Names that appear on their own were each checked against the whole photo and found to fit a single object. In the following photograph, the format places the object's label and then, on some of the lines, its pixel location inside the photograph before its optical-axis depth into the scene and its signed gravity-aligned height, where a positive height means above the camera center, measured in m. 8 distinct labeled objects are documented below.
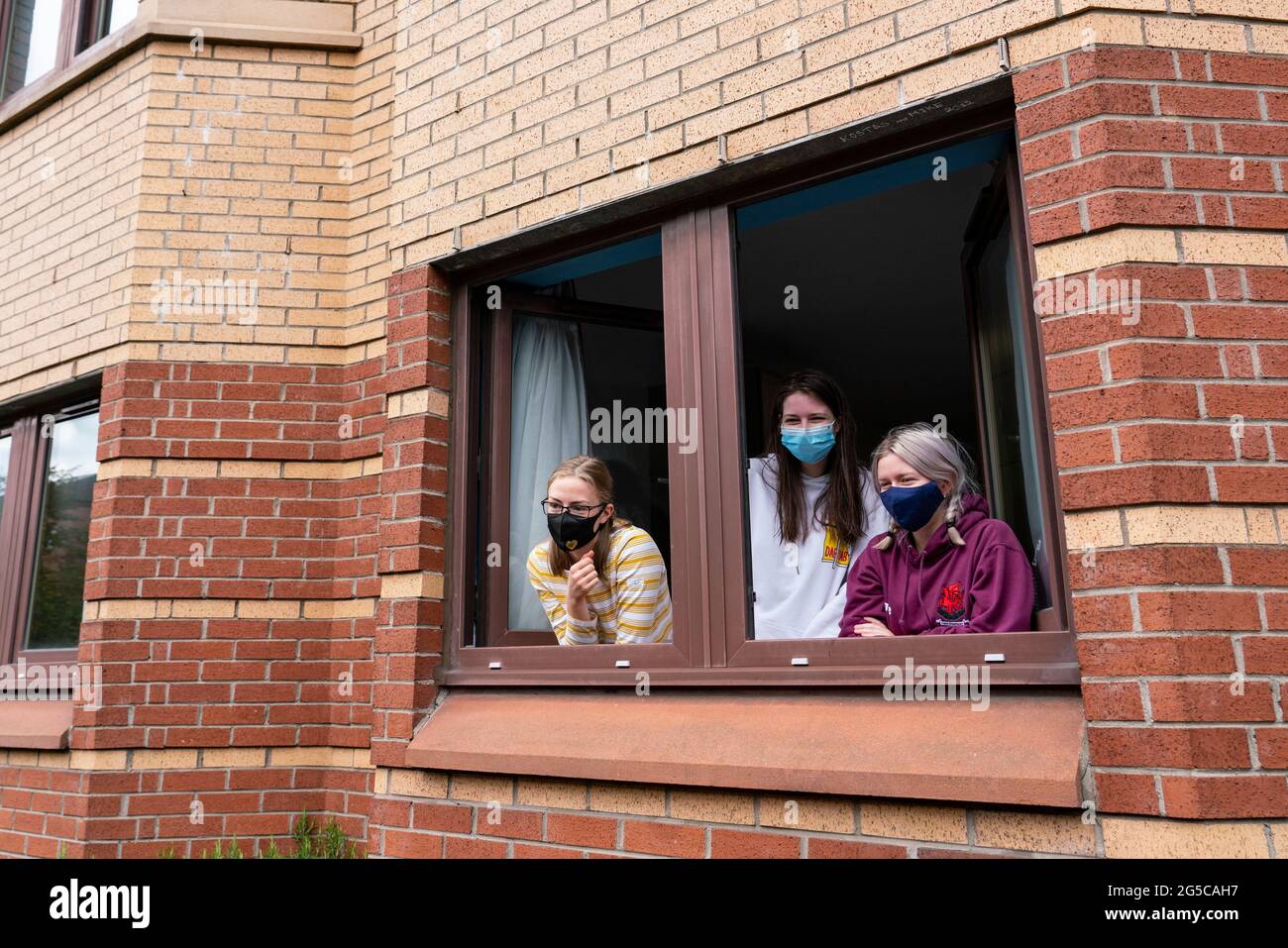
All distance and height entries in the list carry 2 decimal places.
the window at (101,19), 5.17 +3.57
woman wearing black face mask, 3.19 +0.28
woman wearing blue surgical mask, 3.02 +0.44
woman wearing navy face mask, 2.60 +0.25
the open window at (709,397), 2.70 +0.90
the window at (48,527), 4.56 +0.68
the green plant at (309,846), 3.73 -0.76
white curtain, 3.58 +0.90
